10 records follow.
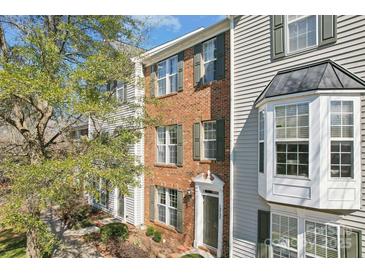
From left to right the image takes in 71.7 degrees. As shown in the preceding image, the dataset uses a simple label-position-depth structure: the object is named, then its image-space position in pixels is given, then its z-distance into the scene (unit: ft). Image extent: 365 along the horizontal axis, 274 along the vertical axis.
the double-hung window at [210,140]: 28.87
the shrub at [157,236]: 32.99
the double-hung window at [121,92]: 41.75
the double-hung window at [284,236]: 20.42
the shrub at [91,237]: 33.45
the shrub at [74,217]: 39.09
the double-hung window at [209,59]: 29.04
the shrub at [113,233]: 32.19
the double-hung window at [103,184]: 20.30
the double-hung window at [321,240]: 18.29
